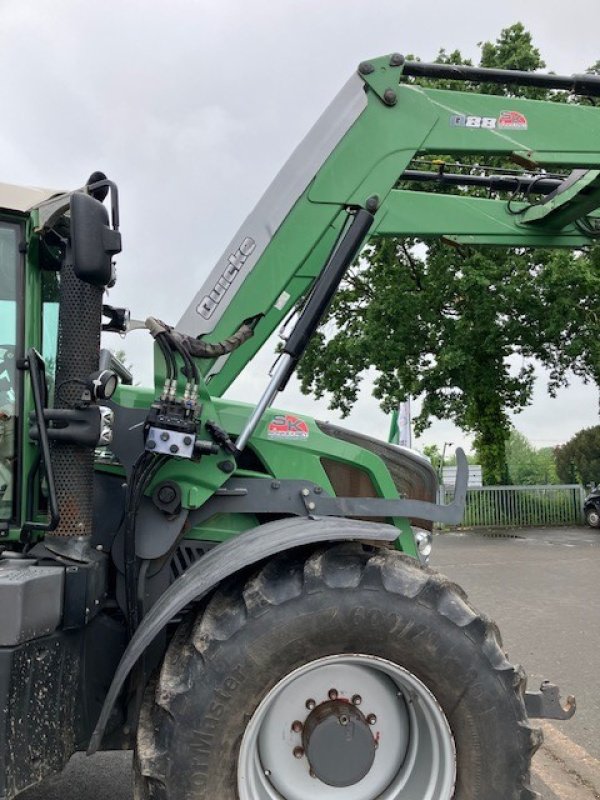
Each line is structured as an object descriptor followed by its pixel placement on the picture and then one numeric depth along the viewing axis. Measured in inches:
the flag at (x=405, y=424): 739.4
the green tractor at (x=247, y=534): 101.3
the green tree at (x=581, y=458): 1024.9
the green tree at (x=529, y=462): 1413.6
